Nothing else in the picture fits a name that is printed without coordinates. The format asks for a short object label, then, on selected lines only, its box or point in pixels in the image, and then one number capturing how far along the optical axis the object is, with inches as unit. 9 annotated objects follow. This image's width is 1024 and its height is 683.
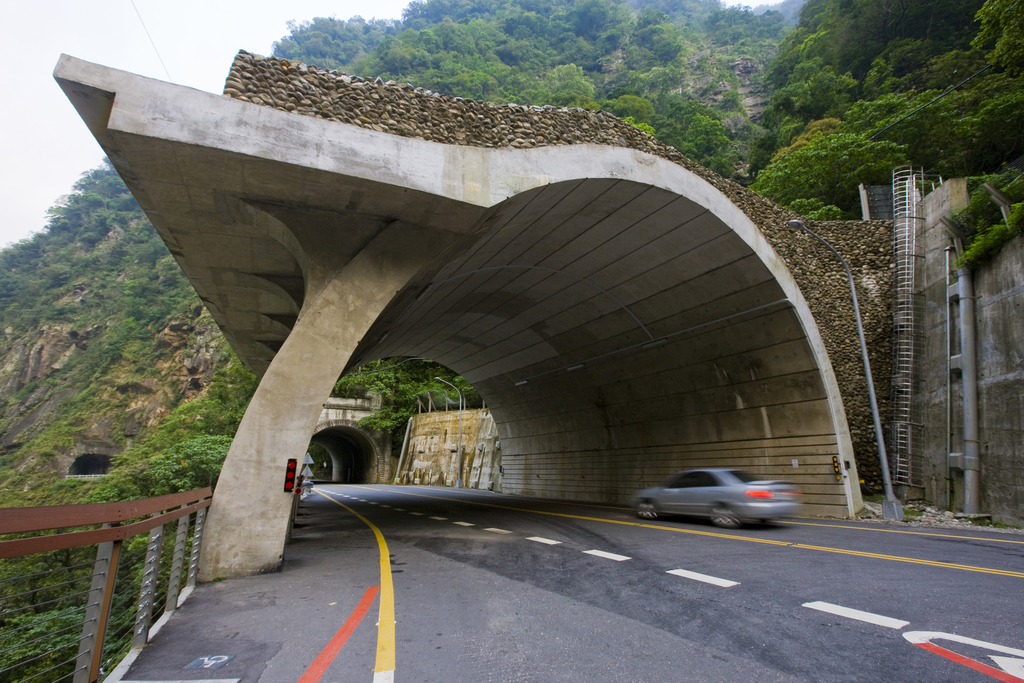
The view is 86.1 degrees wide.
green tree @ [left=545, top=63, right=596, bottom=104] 3029.0
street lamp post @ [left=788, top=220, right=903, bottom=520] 546.0
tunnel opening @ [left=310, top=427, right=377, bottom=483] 2050.9
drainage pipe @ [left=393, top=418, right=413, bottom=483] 1980.8
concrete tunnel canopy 305.4
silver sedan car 441.1
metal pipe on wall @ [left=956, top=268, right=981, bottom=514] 559.8
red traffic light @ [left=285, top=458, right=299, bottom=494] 313.9
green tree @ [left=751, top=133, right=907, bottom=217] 1120.8
